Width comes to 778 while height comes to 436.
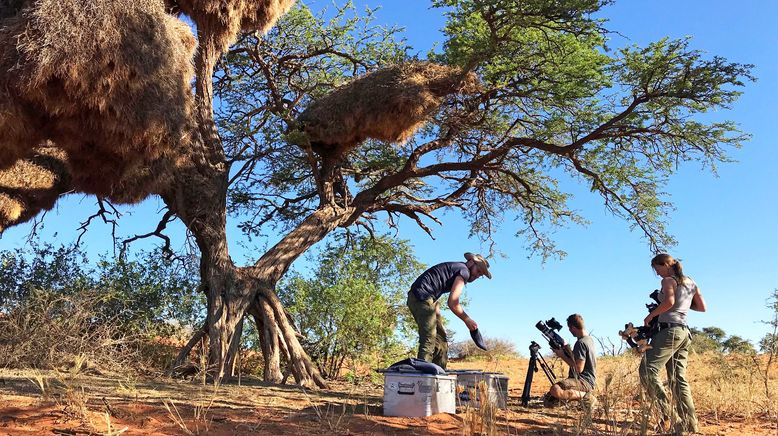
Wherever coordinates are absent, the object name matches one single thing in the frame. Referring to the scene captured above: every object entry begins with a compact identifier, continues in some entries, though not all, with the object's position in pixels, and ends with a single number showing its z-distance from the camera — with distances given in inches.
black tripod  308.5
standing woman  239.6
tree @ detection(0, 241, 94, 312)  529.7
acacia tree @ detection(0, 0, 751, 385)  396.8
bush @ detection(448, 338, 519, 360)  976.9
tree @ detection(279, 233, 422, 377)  494.0
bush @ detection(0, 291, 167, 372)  332.0
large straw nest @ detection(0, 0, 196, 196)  287.4
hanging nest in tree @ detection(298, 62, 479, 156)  430.9
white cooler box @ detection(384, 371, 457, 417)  223.6
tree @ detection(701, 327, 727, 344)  1273.6
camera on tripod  275.3
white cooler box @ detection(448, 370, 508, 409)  249.4
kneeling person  291.1
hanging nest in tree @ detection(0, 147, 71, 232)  446.0
